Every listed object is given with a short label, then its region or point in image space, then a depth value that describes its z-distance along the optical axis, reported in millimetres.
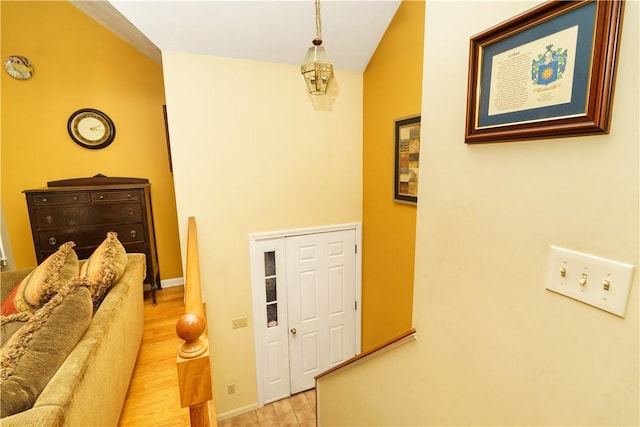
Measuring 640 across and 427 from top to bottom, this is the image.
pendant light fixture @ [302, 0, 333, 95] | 2047
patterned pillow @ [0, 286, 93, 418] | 1002
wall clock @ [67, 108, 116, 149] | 3227
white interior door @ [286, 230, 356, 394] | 3484
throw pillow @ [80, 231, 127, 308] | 1706
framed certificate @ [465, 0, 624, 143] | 662
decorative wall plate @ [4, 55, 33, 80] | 2975
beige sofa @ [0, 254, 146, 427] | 968
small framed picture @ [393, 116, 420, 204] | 2650
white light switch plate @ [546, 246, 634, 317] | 660
